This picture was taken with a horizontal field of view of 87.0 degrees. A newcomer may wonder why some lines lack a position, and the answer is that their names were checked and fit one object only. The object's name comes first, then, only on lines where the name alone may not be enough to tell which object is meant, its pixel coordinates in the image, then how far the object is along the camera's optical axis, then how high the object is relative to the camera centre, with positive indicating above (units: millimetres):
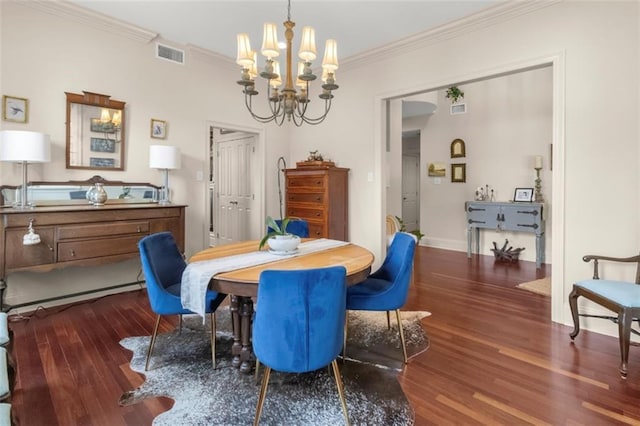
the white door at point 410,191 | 8398 +452
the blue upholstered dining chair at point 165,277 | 2152 -499
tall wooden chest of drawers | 4441 +135
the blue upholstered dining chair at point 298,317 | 1468 -491
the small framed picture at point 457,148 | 6387 +1165
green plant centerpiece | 2297 -229
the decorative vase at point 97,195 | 3412 +109
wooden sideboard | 2754 -244
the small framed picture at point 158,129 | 4004 +937
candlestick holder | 5402 +308
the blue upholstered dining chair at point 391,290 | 2240 -572
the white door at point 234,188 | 5582 +337
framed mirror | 3441 +791
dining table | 1779 -364
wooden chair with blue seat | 2119 -588
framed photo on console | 5488 +246
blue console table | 5141 -134
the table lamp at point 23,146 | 2781 +496
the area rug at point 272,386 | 1749 -1070
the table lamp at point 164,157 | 3760 +560
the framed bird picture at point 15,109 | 3059 +890
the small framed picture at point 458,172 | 6375 +714
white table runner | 1850 -359
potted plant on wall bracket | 6047 +2116
